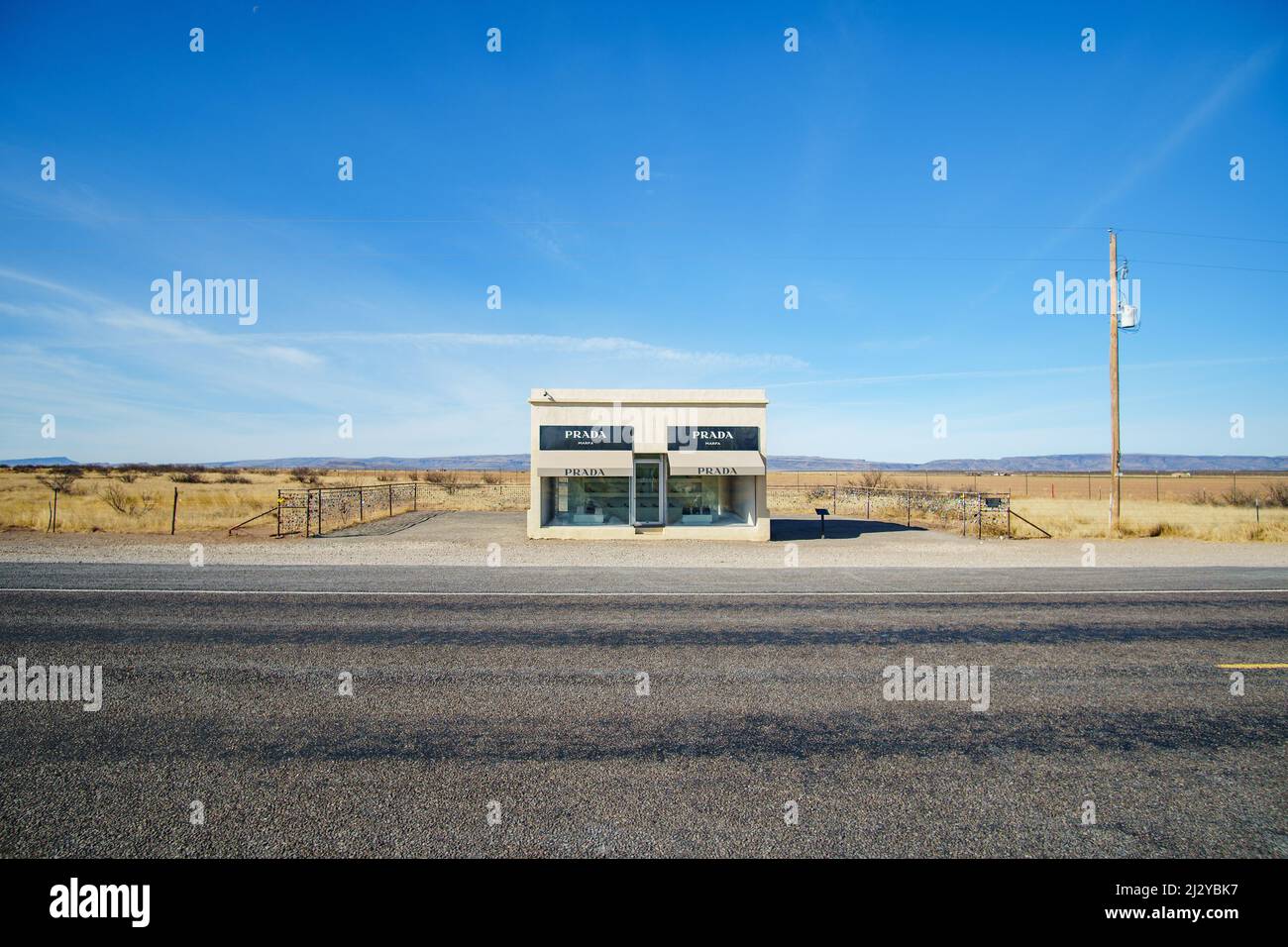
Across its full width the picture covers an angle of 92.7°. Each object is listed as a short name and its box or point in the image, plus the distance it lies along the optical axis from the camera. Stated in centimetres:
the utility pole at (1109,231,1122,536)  2020
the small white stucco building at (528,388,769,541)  1986
